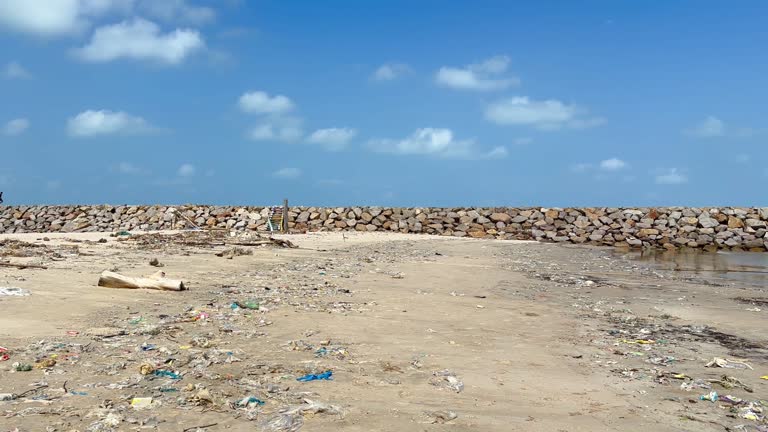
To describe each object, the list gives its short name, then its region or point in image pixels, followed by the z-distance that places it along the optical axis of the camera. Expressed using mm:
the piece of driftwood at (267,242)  16197
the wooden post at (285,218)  25844
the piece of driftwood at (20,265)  8945
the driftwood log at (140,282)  7867
